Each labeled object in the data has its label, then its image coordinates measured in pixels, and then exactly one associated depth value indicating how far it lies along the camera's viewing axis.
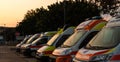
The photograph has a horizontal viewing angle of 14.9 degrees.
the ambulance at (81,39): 14.70
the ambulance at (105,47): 9.76
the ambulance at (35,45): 30.09
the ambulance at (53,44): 19.78
